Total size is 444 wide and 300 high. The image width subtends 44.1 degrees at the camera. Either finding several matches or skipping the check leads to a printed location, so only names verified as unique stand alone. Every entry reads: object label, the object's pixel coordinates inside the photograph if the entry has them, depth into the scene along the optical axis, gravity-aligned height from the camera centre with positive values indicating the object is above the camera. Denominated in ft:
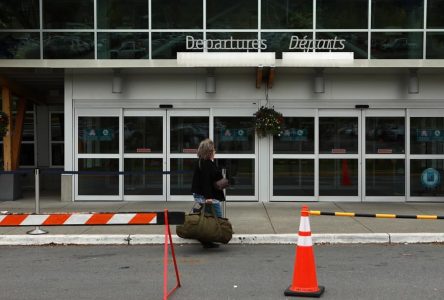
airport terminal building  45.11 +3.70
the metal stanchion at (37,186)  34.53 -2.91
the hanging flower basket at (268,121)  44.62 +1.54
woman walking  29.30 -2.05
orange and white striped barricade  25.31 -3.69
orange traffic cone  20.13 -4.75
